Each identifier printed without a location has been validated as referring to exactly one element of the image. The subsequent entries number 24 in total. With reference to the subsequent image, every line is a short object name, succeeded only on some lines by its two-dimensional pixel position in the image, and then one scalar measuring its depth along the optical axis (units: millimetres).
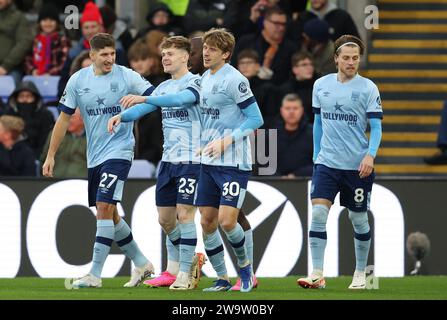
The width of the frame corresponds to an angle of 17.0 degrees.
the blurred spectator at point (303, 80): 18844
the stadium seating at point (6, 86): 19781
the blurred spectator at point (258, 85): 18734
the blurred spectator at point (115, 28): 20141
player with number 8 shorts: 13531
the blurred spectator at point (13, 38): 20297
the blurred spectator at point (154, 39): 19394
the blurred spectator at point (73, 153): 17641
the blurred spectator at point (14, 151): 17922
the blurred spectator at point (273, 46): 19453
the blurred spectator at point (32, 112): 18688
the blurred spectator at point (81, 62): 18531
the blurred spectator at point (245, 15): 20219
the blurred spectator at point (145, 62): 18875
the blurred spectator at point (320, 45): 19594
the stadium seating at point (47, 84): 19875
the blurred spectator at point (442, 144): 18781
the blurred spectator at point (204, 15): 20500
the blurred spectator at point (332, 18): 19938
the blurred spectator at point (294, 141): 17797
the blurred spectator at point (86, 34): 19344
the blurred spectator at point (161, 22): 20216
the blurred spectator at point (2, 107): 19031
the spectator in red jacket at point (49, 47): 20094
